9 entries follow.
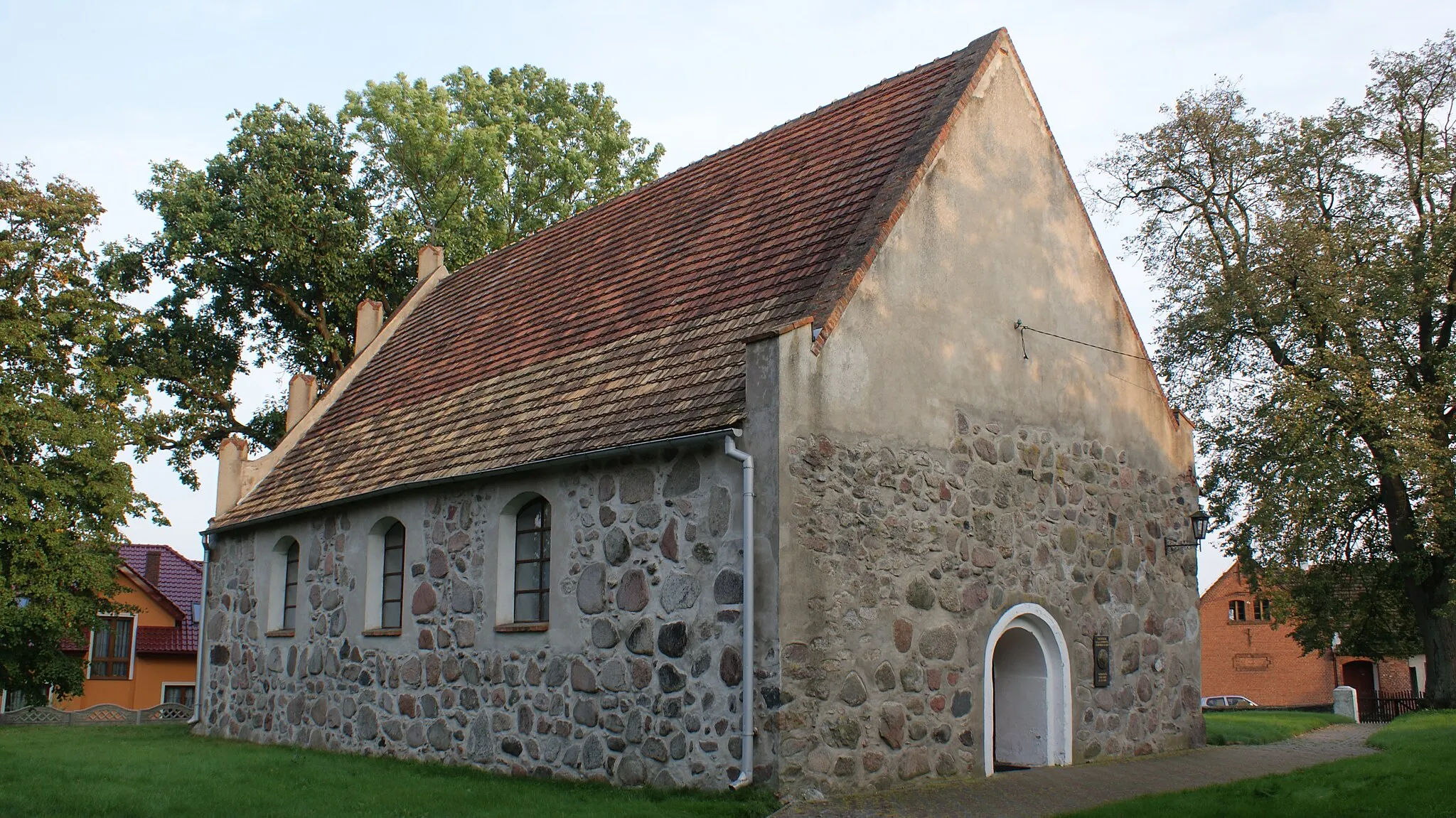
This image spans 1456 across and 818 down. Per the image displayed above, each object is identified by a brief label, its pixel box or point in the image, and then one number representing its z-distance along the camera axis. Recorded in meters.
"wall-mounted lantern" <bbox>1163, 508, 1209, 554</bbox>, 15.37
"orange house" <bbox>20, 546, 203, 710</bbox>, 34.66
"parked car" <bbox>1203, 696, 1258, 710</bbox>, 40.44
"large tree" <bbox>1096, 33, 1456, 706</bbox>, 21.42
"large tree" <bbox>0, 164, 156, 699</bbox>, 19.66
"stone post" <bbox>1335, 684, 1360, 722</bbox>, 26.42
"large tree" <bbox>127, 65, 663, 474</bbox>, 25.36
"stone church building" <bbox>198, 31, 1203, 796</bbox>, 10.40
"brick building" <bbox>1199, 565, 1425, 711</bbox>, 43.84
